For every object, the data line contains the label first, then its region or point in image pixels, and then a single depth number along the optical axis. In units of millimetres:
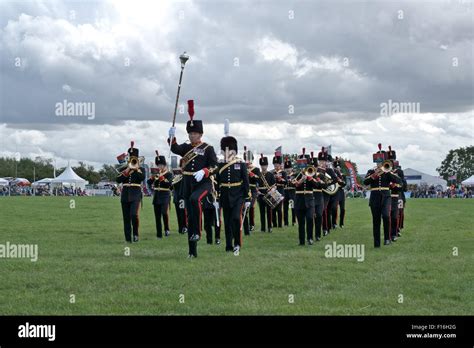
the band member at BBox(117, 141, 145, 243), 18828
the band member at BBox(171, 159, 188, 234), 22141
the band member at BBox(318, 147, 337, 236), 20594
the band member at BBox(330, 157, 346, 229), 23938
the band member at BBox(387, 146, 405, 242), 20109
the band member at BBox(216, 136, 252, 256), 16266
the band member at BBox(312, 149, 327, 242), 18906
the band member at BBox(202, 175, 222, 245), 17703
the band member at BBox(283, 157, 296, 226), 26281
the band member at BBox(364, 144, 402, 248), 18078
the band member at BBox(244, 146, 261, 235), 22514
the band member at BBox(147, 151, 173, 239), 21281
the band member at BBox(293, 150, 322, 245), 18234
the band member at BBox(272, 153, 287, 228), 25281
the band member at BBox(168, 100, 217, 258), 14930
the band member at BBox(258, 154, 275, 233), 24234
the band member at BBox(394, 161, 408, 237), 21891
